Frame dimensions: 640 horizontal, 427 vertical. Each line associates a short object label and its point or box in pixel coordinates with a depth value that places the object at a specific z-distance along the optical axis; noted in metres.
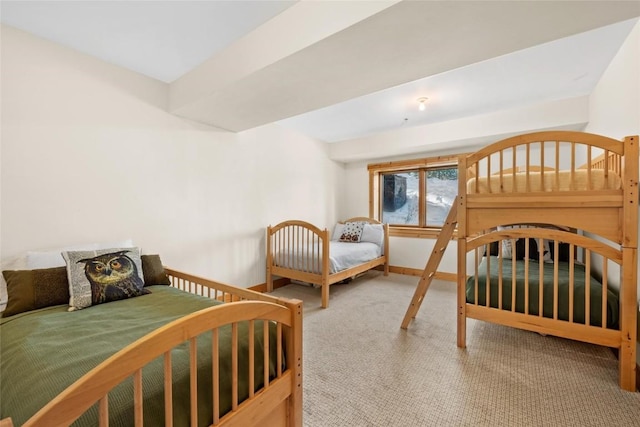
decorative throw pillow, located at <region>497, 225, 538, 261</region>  2.98
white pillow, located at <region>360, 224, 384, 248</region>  4.32
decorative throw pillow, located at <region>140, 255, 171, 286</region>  2.02
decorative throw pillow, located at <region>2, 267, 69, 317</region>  1.54
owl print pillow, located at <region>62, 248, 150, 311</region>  1.63
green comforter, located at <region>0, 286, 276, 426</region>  0.84
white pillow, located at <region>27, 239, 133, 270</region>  1.74
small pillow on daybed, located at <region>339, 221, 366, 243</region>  4.40
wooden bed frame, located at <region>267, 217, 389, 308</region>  3.01
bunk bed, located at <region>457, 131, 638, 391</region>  1.59
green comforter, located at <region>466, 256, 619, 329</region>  1.81
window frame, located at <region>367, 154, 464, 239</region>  4.16
